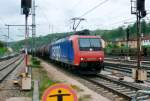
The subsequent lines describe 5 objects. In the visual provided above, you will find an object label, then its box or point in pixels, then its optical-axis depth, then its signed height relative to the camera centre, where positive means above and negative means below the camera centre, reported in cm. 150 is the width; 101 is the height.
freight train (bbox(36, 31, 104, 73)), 1291 -22
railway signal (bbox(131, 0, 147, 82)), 1056 +150
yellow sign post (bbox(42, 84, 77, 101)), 279 -61
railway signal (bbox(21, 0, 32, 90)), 793 +152
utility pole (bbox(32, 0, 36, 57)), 3045 +325
